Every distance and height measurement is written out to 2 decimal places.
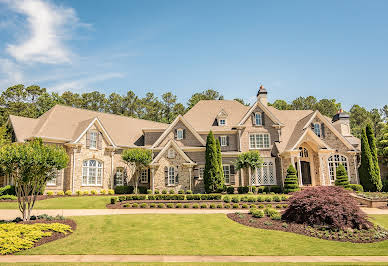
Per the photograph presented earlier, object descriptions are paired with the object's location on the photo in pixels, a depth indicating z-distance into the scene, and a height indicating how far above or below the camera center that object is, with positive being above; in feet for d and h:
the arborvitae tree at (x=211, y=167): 91.45 +0.98
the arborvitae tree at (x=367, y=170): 94.58 -1.53
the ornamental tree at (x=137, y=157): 93.91 +5.06
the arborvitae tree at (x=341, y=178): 88.53 -3.71
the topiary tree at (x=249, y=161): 93.35 +2.71
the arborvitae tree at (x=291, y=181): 87.86 -4.17
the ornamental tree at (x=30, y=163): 44.93 +2.04
